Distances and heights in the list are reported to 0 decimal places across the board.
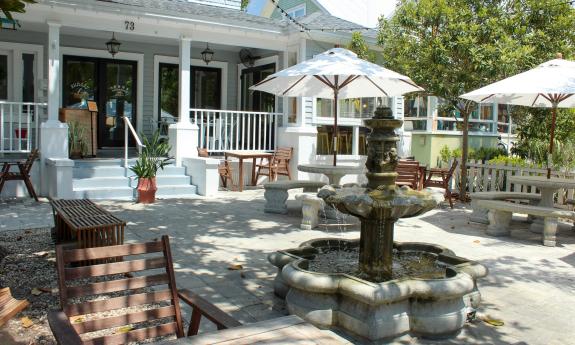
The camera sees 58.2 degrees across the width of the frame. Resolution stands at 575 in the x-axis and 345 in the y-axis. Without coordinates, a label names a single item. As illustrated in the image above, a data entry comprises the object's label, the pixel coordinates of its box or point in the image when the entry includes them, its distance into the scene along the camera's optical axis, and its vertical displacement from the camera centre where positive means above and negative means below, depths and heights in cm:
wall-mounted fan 1452 +260
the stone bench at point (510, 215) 729 -87
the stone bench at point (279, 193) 886 -74
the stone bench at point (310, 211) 778 -91
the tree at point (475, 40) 988 +230
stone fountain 378 -100
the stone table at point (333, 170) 859 -31
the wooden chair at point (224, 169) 1209 -47
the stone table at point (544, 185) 765 -43
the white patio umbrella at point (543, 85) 752 +108
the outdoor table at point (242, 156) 1177 -14
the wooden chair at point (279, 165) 1249 -36
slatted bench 504 -78
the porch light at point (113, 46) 1212 +239
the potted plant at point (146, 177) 959 -54
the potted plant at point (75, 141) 1127 +12
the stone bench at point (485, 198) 852 -71
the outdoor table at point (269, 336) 246 -91
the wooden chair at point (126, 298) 283 -89
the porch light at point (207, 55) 1385 +253
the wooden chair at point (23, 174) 922 -52
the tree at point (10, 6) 344 +94
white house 1016 +165
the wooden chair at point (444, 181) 1038 -58
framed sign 1223 +96
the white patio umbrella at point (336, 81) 795 +123
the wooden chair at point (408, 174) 1045 -43
